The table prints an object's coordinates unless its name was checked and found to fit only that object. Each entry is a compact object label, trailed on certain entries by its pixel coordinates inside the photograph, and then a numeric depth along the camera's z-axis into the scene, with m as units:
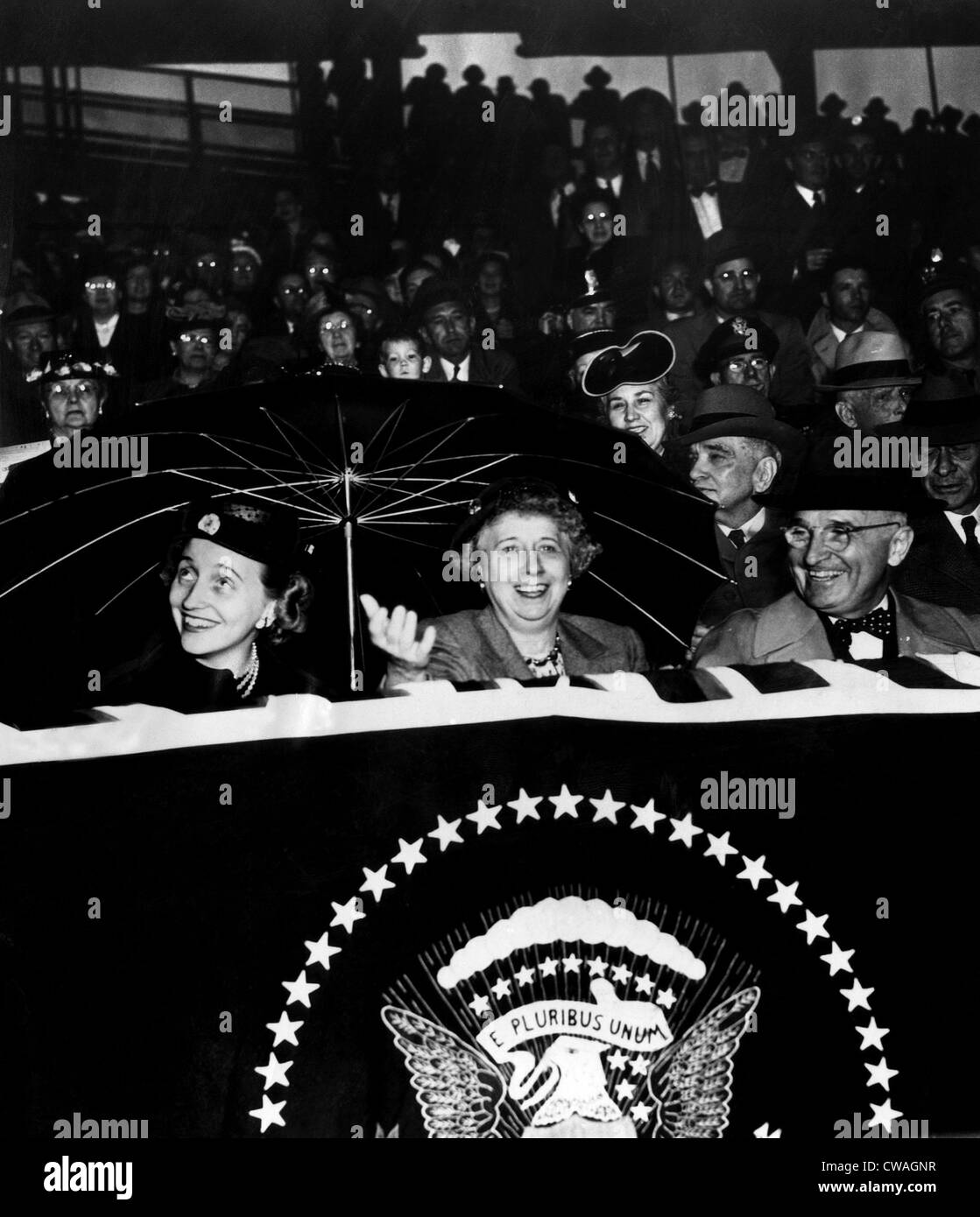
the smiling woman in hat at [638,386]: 5.70
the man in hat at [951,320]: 6.16
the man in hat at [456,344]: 6.33
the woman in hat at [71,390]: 5.83
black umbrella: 3.98
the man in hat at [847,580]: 4.65
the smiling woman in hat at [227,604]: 4.23
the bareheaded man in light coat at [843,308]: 6.45
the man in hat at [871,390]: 5.84
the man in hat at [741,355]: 6.01
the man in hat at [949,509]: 5.19
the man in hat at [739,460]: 5.29
